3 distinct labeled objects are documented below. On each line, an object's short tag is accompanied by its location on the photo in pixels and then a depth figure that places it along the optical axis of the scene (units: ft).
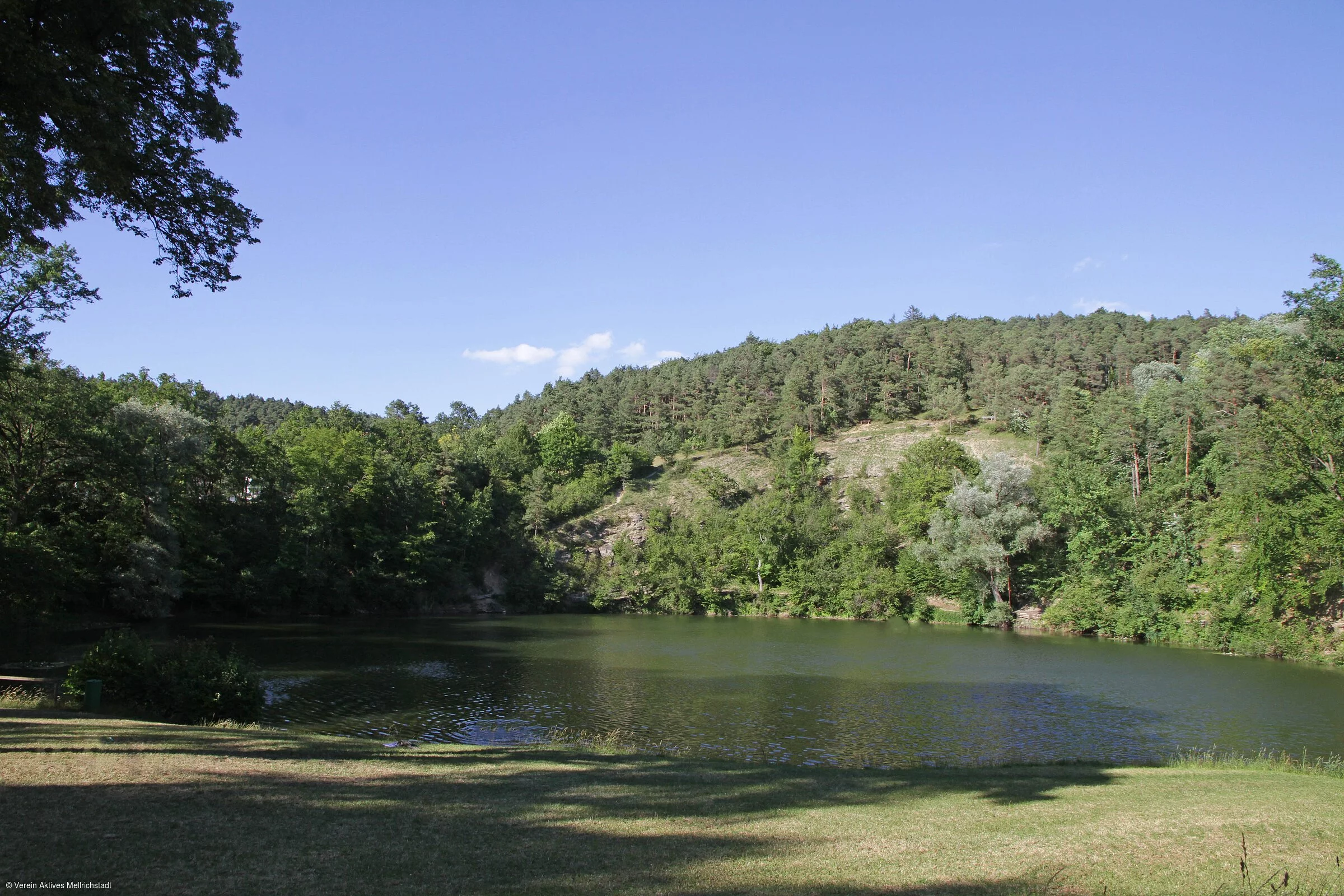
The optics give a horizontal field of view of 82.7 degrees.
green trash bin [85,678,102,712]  53.57
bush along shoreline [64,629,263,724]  56.85
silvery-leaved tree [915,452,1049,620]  176.86
